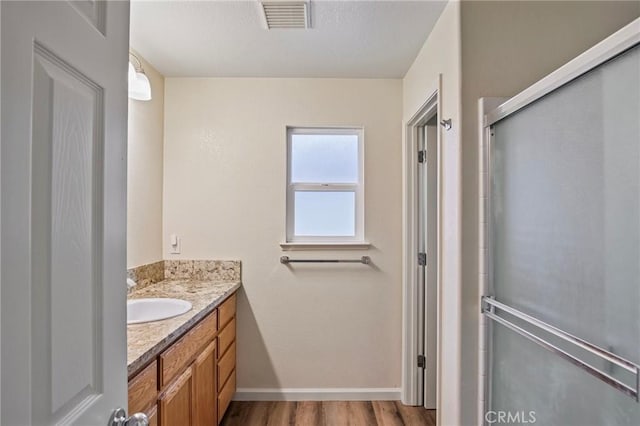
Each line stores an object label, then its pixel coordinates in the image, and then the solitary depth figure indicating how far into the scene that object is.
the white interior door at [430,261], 2.47
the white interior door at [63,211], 0.48
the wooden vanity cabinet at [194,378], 1.27
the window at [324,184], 2.67
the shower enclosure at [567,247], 0.89
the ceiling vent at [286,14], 1.69
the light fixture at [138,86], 1.80
